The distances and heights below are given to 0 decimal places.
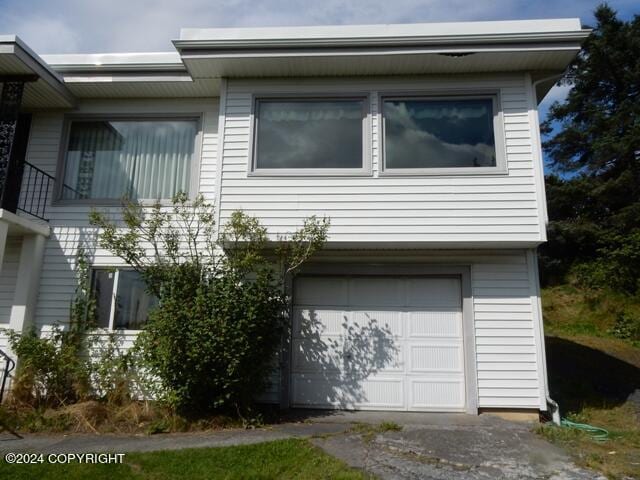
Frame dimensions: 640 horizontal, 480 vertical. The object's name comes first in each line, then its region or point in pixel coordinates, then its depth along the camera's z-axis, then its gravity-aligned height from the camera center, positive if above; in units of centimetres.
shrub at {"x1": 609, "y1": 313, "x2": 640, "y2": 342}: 1209 +49
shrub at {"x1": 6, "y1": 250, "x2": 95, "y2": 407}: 723 -53
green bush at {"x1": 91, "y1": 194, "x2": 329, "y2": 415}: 629 +61
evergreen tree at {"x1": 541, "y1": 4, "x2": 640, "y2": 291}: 1766 +773
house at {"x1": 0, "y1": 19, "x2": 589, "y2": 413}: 729 +238
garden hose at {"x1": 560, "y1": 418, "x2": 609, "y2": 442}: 622 -116
